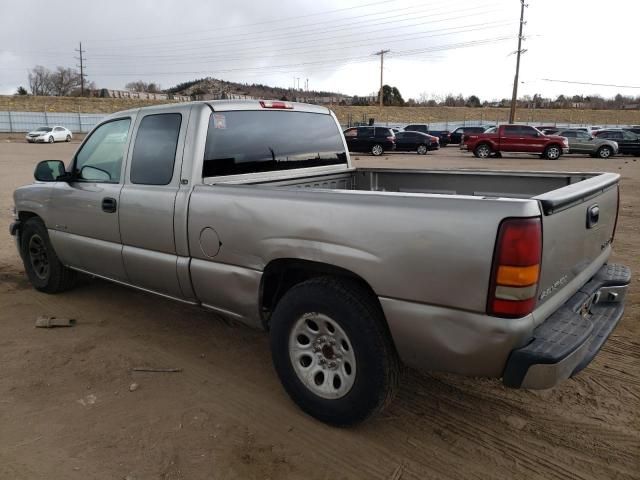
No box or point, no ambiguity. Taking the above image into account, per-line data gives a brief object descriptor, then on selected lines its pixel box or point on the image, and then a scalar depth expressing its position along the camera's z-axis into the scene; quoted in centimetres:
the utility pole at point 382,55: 6464
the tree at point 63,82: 9162
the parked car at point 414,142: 2842
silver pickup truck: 219
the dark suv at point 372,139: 2764
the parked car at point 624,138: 2570
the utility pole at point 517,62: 4218
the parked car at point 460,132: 3309
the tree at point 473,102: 9766
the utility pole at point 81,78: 8406
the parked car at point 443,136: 3616
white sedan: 3556
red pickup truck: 2405
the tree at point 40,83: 9125
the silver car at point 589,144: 2509
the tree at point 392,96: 8772
